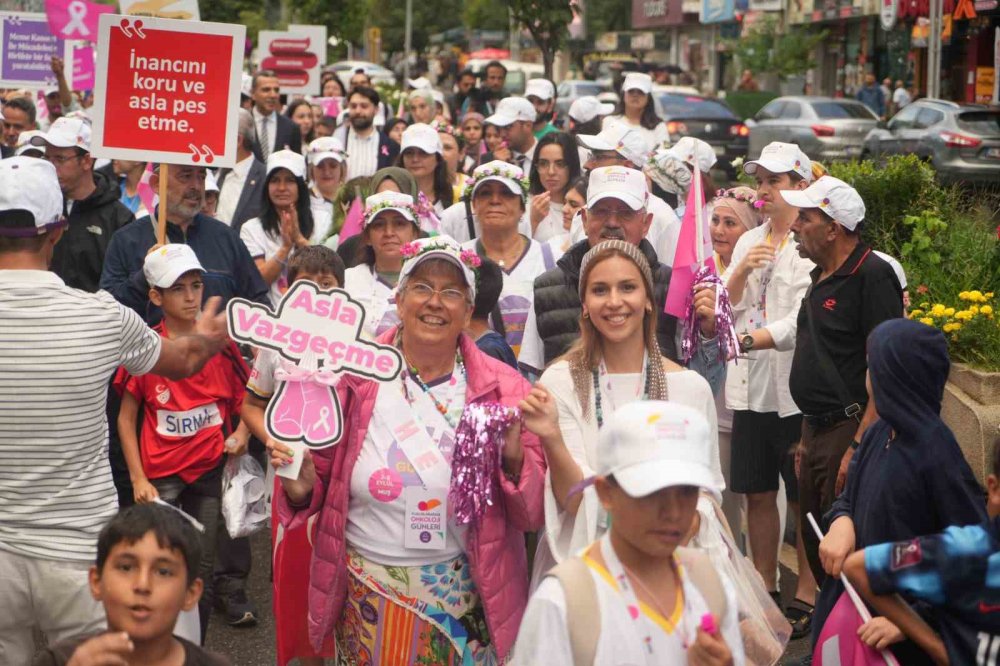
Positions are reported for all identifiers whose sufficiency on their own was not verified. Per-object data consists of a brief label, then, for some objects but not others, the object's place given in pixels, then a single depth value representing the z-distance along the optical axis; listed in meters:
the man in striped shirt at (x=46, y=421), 4.08
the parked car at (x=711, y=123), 27.64
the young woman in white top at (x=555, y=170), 8.56
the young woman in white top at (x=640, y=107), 11.40
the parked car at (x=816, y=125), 27.45
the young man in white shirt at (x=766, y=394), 6.73
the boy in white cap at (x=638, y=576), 3.08
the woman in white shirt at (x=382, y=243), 6.52
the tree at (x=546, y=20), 29.55
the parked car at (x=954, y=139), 22.77
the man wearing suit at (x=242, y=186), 9.58
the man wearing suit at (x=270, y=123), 12.97
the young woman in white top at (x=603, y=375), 4.24
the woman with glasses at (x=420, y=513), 4.23
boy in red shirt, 5.73
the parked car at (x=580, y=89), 36.16
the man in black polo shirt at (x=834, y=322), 5.96
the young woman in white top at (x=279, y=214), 8.23
